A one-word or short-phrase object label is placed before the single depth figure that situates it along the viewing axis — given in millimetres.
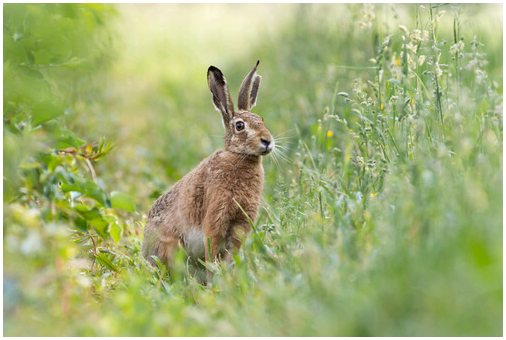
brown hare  11406
